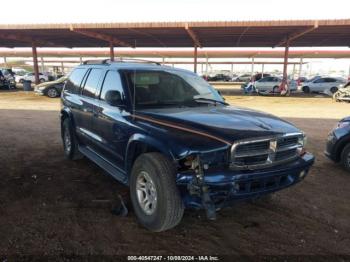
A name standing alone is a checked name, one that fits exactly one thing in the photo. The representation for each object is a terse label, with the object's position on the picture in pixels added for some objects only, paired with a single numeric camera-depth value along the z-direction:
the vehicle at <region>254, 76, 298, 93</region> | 25.70
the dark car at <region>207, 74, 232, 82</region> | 54.62
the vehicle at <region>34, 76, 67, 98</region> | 20.27
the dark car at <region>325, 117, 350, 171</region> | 5.80
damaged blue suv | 3.14
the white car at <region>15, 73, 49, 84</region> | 36.00
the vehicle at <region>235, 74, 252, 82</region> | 53.87
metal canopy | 19.33
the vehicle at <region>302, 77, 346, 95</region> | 26.34
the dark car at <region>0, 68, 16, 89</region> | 27.05
